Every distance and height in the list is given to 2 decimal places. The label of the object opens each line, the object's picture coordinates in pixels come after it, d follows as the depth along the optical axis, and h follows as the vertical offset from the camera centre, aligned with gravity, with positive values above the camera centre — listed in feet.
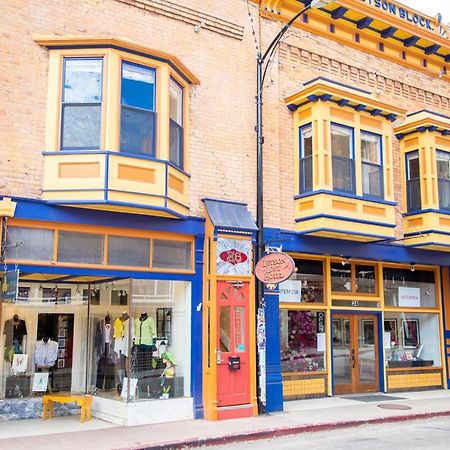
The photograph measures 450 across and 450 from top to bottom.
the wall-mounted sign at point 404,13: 55.67 +30.07
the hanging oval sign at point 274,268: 38.70 +3.87
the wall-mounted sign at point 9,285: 32.40 +2.27
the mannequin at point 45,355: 42.45 -2.04
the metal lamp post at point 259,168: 42.71 +11.66
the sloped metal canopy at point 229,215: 41.39 +7.87
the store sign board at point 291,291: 48.60 +2.88
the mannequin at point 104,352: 40.70 -1.82
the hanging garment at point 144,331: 39.40 -0.31
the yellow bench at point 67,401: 37.81 -4.89
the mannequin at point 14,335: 40.50 -0.59
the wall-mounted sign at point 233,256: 41.11 +4.88
